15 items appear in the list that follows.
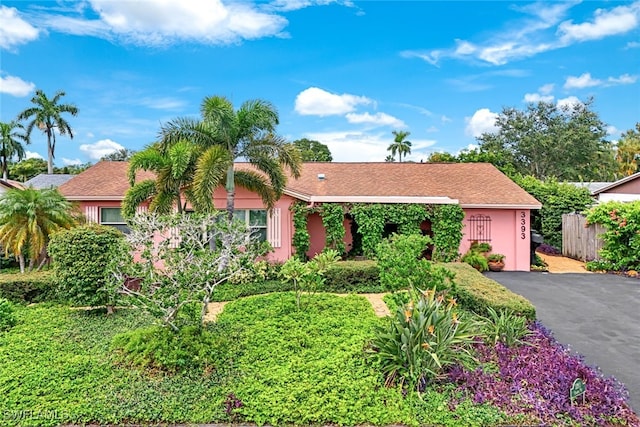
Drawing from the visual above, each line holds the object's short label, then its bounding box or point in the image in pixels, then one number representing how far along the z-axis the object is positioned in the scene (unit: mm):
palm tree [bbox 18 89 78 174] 37344
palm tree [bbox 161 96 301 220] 11508
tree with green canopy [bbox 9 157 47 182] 44094
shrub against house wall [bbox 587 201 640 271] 13805
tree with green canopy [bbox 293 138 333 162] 47206
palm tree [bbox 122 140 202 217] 12094
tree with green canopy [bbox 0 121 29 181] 37781
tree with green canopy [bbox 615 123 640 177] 46844
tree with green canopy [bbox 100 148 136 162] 54975
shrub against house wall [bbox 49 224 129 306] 8508
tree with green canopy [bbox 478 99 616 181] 36594
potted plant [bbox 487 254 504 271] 14905
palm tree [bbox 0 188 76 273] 11703
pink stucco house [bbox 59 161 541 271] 14383
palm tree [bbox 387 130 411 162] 48844
